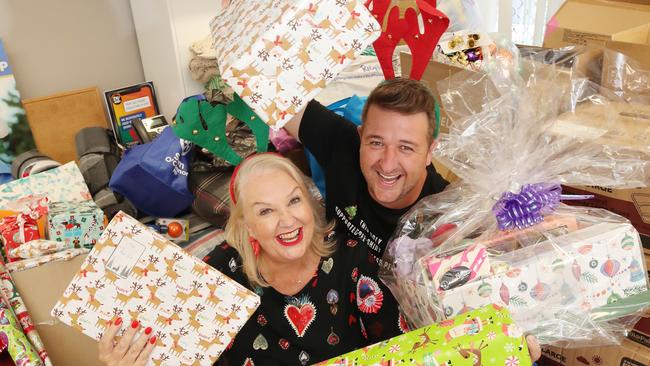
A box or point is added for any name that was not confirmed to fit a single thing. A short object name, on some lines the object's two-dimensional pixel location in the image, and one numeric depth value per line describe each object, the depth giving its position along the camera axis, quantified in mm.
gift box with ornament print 1089
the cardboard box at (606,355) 1299
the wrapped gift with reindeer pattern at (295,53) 1136
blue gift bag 2334
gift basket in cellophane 1100
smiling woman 1429
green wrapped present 968
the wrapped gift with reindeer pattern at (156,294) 1216
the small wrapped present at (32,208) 2023
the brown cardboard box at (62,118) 3072
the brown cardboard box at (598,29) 1752
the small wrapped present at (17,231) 1916
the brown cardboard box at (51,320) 1660
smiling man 1548
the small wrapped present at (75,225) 1984
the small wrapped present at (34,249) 1796
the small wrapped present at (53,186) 2318
